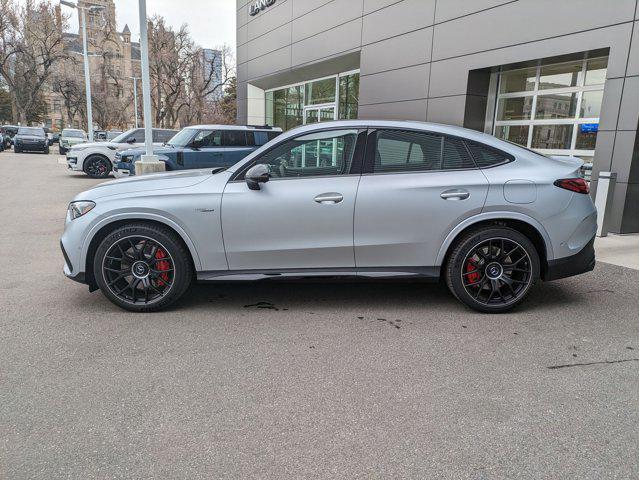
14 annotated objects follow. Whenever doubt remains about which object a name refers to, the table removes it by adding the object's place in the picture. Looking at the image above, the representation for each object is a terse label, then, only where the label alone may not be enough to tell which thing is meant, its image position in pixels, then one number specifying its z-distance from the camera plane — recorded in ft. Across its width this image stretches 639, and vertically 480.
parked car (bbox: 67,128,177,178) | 53.21
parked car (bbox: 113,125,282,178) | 38.29
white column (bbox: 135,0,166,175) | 33.83
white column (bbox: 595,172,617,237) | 26.61
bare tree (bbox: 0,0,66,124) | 153.17
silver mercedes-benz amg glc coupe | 13.58
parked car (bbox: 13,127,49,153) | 102.53
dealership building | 26.81
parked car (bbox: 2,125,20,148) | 131.08
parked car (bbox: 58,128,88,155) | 96.81
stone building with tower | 200.64
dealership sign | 65.30
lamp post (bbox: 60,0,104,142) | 84.37
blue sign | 30.30
